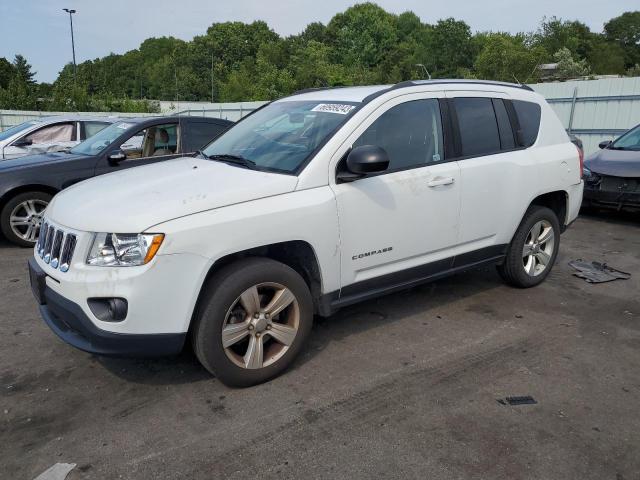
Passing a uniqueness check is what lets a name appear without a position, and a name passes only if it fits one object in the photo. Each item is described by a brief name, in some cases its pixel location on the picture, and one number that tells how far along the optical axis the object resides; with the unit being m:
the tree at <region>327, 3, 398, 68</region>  81.75
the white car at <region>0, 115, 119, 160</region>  9.39
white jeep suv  2.90
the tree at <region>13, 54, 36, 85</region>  80.68
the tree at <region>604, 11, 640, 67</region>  77.12
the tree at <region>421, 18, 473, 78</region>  75.44
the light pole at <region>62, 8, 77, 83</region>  40.72
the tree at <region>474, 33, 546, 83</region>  42.44
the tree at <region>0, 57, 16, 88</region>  61.23
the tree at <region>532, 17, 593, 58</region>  65.00
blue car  7.58
